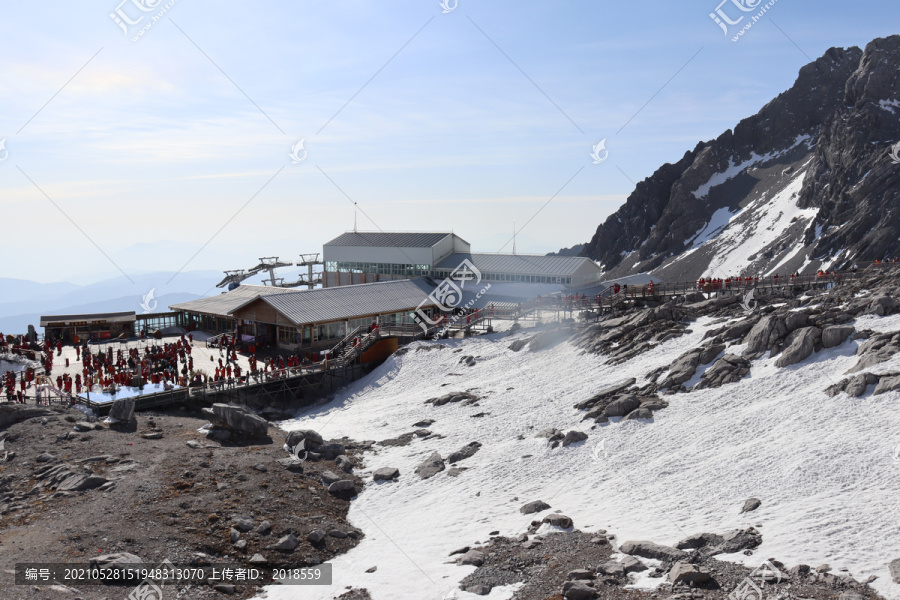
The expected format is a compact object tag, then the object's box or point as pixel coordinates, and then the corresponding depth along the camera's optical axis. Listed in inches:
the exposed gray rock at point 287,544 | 769.6
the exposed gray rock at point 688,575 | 570.9
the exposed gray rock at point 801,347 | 1039.0
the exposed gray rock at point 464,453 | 1069.8
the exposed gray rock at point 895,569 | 523.7
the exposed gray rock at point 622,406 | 1075.9
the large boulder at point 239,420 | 1165.1
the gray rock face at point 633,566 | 623.8
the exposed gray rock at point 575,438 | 1020.5
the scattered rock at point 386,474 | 1031.0
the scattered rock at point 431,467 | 1027.9
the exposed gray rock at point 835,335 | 1048.8
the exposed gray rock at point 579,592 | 582.6
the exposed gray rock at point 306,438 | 1121.4
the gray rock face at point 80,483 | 868.0
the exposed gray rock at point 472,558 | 705.4
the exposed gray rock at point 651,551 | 632.3
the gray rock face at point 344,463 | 1074.4
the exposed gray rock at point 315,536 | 801.6
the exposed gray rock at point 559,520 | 763.4
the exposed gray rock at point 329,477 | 1001.5
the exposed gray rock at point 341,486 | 974.4
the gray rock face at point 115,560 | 669.3
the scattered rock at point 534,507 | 834.8
